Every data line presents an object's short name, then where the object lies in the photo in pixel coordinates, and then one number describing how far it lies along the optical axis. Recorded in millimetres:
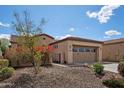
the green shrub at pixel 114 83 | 3289
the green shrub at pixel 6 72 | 3807
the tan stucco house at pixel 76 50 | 7068
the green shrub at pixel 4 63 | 4836
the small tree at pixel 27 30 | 4161
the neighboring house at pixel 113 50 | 8582
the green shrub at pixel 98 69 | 4467
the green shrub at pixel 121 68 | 4023
